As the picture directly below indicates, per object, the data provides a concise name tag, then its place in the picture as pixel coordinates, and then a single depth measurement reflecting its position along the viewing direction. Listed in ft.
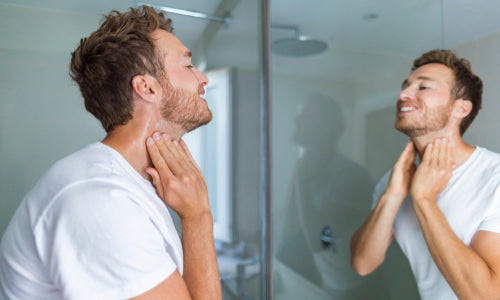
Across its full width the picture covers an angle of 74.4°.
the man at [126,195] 1.82
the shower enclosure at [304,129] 4.55
